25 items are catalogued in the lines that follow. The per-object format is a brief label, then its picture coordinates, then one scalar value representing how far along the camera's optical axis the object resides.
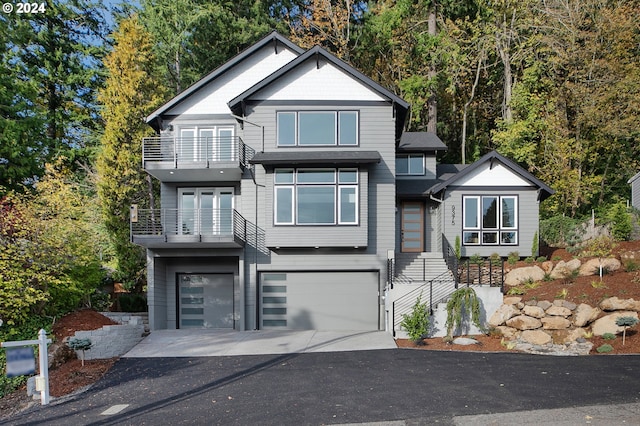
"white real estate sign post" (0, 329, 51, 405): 9.77
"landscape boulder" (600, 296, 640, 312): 13.20
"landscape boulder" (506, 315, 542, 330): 13.45
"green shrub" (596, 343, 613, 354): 11.91
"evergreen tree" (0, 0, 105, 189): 27.12
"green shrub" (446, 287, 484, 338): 13.89
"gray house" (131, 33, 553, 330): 16.59
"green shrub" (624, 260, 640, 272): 15.81
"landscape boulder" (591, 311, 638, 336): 12.65
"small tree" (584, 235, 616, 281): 16.91
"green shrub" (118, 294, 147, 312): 18.19
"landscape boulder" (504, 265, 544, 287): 16.47
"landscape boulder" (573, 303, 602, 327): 13.14
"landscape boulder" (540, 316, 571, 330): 13.26
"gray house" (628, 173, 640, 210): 24.09
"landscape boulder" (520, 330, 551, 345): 12.84
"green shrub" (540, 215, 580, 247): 20.70
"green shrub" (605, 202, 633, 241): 20.12
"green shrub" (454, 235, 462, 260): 18.23
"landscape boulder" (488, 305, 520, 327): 14.00
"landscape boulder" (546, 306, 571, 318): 13.42
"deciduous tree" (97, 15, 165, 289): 19.91
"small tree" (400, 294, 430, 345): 13.64
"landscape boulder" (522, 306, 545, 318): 13.60
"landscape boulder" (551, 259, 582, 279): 16.45
